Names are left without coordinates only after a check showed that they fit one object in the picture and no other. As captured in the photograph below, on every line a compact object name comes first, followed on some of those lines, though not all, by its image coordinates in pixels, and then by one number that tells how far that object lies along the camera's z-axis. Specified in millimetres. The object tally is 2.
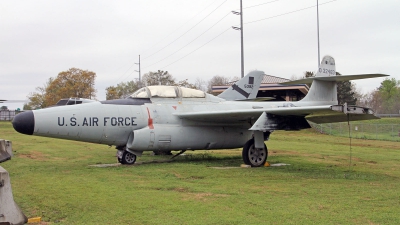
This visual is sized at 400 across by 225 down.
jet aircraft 11601
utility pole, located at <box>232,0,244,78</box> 38522
